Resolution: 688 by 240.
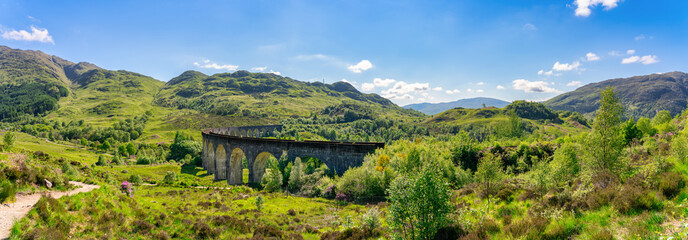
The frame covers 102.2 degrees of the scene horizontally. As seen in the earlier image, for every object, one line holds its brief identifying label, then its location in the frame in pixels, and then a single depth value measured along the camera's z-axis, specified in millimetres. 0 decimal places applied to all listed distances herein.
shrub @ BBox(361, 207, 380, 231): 17984
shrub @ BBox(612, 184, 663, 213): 11156
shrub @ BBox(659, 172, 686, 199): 11602
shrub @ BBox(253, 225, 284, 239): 20625
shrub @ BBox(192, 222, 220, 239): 18914
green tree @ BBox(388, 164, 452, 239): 12867
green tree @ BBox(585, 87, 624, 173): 18844
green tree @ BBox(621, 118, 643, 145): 40156
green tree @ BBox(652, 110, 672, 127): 53953
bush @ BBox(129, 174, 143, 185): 48312
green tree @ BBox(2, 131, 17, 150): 28456
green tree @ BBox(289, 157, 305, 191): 49875
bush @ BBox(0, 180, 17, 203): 14109
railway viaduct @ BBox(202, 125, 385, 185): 47344
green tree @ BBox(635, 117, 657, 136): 42312
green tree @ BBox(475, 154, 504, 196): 23266
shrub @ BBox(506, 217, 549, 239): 11391
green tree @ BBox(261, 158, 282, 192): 50562
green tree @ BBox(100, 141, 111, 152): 110125
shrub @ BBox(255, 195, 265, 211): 32750
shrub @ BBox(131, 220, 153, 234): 17406
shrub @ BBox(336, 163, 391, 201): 38312
